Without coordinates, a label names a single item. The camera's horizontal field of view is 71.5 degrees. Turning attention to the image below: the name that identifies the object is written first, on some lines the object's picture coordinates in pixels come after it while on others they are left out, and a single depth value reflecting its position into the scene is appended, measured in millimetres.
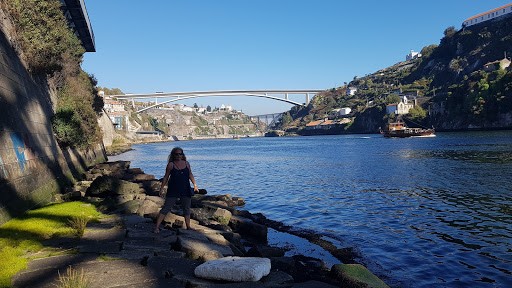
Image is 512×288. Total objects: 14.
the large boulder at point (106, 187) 13176
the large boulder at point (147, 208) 10859
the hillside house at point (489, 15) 129625
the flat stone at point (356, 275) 6041
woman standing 8273
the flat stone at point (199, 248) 6512
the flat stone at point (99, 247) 6371
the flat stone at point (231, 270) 5137
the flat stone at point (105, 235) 7270
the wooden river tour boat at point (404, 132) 89706
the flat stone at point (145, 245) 6637
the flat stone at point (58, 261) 5551
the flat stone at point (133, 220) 8841
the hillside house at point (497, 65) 105312
